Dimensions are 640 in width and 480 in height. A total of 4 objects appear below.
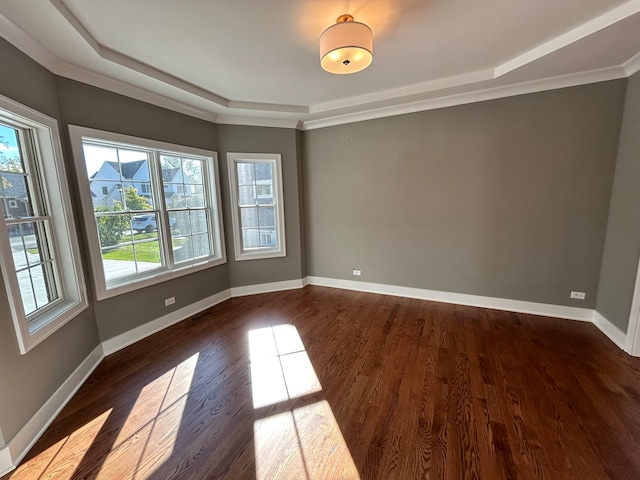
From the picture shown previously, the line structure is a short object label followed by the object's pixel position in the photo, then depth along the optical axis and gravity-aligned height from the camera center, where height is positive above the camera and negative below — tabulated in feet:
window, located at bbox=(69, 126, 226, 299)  8.25 -0.13
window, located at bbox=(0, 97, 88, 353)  5.53 -0.50
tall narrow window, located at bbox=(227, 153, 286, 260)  12.82 -0.14
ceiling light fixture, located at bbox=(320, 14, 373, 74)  5.75 +3.47
